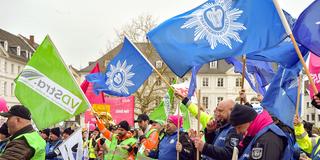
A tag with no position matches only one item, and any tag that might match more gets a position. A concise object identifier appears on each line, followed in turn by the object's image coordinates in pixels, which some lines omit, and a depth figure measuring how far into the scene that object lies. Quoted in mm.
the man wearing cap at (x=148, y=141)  9420
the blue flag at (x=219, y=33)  5930
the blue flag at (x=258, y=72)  8422
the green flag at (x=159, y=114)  12018
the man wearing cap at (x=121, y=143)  10383
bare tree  45000
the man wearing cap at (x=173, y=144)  7902
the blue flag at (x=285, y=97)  5852
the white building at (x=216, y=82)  74312
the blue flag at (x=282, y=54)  5989
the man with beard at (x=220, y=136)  5773
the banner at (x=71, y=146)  7238
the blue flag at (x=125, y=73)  9578
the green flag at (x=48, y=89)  7473
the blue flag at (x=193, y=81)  6766
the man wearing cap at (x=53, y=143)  9566
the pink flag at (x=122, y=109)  20359
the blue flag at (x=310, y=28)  5250
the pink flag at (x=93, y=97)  15180
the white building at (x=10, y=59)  65312
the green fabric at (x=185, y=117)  10141
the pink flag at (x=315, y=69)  6965
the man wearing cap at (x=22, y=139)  5121
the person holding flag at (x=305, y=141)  5699
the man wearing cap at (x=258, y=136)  4750
